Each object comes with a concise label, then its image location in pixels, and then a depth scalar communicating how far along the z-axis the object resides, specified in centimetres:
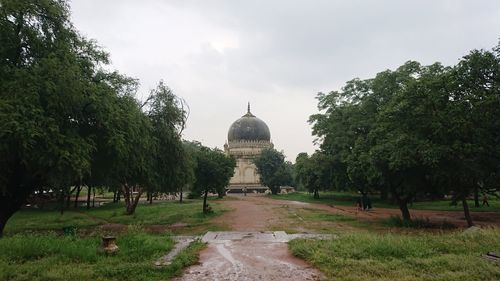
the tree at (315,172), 3912
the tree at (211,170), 2864
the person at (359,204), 3245
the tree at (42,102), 1351
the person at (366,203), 3216
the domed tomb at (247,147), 7244
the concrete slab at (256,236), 1486
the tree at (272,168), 6091
